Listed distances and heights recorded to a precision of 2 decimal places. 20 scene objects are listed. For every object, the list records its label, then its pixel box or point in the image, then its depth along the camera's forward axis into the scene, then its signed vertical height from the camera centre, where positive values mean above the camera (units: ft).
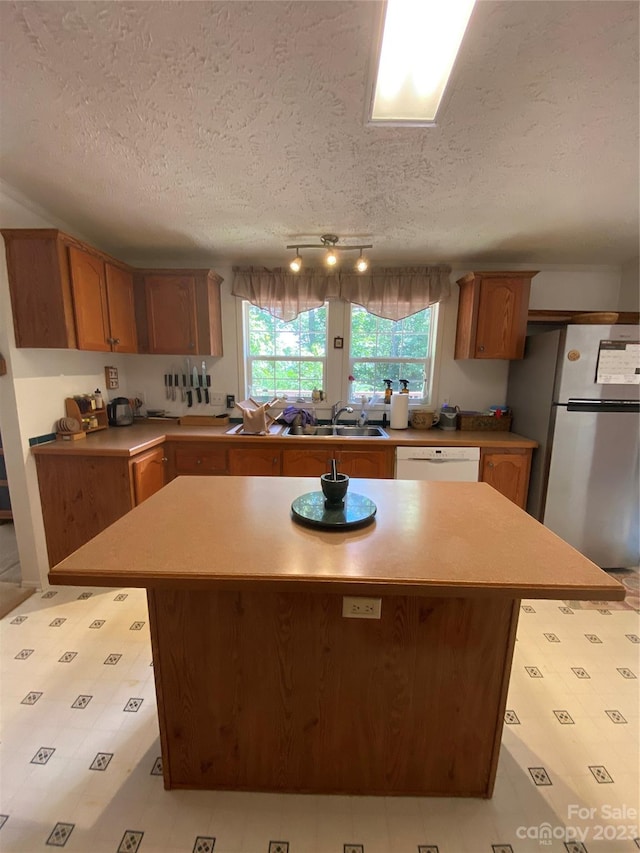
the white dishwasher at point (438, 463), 8.66 -2.39
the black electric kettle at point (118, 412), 9.63 -1.30
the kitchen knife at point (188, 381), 10.64 -0.49
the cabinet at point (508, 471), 8.68 -2.57
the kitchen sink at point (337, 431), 9.91 -1.87
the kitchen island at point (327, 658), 3.33 -3.03
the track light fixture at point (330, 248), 7.25 +2.72
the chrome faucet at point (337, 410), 10.32 -1.29
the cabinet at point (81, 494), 7.28 -2.74
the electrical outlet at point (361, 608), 3.26 -2.26
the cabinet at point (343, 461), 8.84 -2.41
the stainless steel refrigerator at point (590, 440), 7.75 -1.64
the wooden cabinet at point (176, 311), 9.32 +1.49
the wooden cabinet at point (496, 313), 8.93 +1.44
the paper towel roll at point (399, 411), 9.80 -1.24
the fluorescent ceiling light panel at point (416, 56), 3.02 +3.09
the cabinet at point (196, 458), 8.98 -2.39
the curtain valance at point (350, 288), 9.75 +2.23
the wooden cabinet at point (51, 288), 6.54 +1.50
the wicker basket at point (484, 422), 9.89 -1.53
